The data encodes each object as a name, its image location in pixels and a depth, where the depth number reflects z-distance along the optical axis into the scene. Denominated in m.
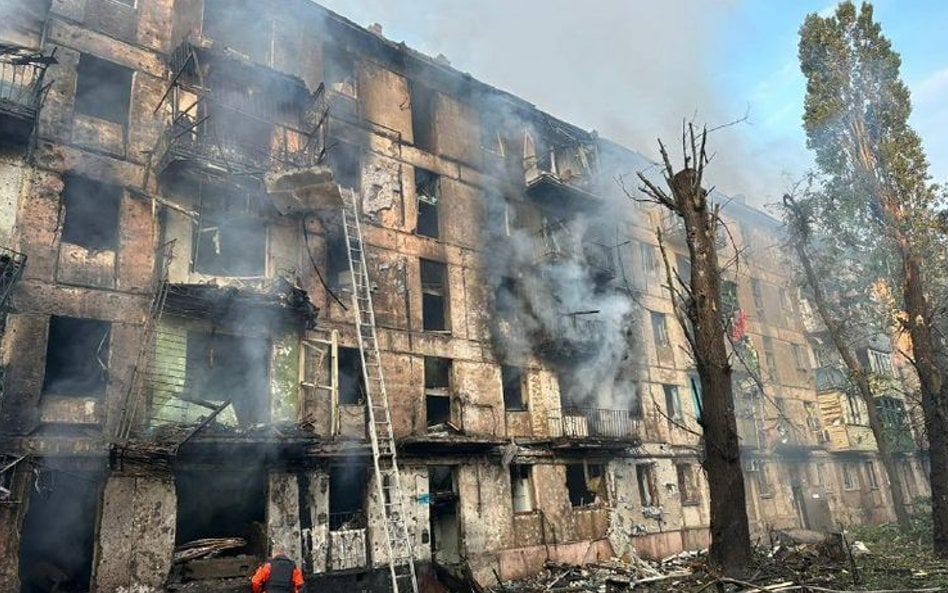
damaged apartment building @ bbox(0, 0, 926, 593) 11.66
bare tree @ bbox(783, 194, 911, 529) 21.09
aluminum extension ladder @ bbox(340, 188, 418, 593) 14.40
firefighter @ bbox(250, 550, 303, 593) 8.55
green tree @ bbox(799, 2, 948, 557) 14.09
